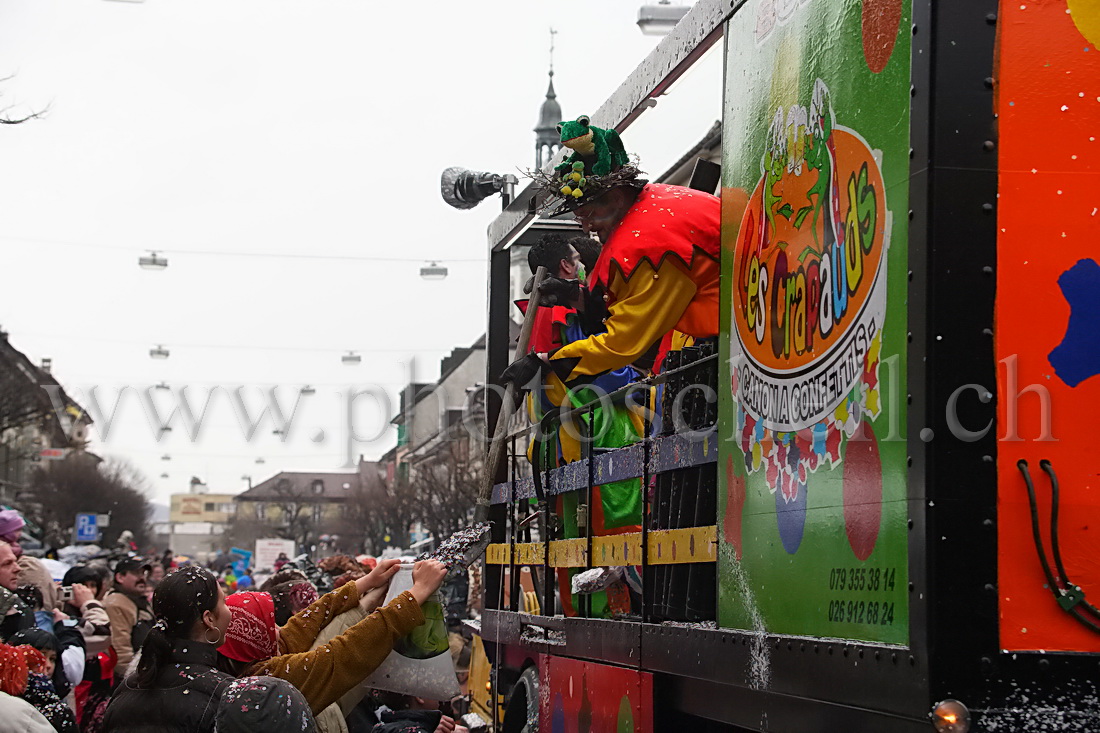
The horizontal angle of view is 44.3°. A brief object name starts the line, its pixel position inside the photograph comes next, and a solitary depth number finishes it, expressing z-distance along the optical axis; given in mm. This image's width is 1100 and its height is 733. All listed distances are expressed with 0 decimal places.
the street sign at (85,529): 41406
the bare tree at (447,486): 45844
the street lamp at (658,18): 14188
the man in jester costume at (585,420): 6258
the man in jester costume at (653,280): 5344
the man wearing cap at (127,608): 10500
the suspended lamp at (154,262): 32938
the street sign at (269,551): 45062
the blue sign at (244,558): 50712
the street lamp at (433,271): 38094
